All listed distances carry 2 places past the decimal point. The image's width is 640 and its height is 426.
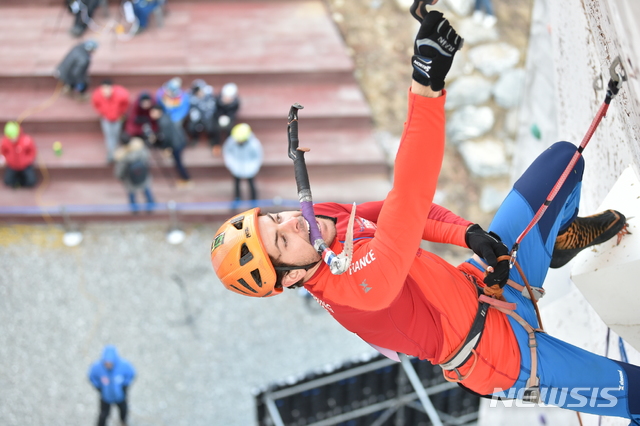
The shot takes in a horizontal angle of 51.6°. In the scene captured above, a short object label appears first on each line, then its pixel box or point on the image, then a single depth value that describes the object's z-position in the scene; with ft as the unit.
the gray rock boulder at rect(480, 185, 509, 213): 33.65
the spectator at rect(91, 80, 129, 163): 32.63
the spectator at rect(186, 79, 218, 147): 33.09
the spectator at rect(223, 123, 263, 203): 30.45
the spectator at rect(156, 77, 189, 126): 32.53
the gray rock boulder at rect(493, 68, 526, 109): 37.58
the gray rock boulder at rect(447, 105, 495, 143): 36.65
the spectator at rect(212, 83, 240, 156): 32.71
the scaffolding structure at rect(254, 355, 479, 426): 20.49
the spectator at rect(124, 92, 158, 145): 32.78
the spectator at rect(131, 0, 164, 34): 38.45
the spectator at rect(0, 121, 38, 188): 31.40
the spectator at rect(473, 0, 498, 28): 39.91
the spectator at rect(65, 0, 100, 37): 38.58
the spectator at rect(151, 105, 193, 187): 31.57
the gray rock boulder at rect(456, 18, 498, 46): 39.91
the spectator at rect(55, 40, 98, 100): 34.17
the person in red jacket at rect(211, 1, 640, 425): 9.29
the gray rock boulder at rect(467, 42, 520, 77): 38.58
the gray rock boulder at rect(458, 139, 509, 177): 35.19
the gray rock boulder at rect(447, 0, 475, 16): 40.70
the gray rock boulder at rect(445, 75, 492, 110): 37.50
